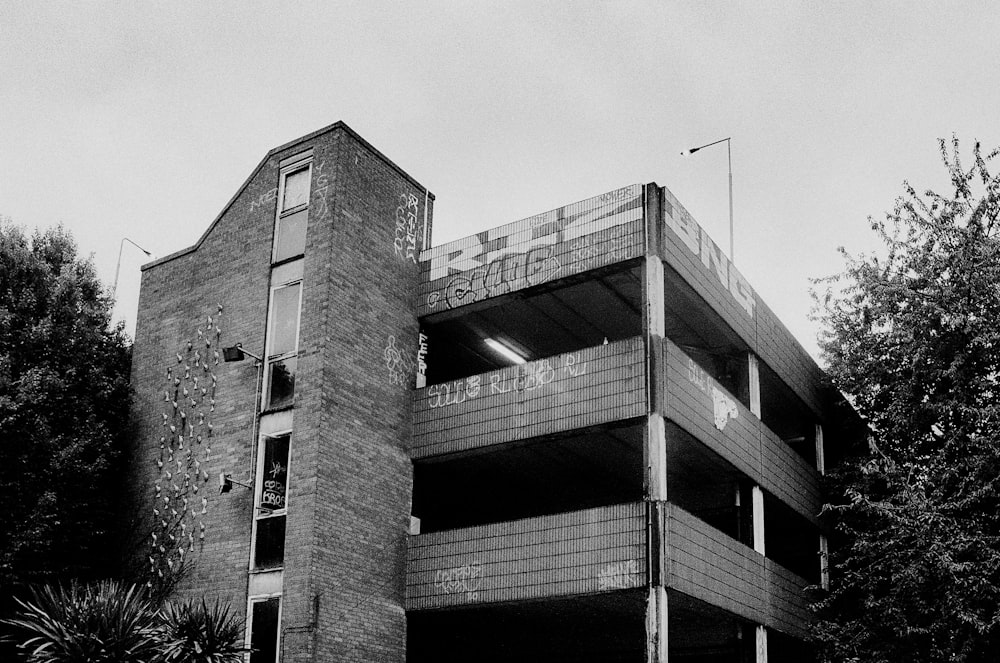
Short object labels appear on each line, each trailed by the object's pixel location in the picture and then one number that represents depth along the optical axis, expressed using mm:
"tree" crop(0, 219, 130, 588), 17000
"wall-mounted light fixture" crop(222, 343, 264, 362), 17672
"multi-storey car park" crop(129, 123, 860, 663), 16500
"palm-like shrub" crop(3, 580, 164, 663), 13859
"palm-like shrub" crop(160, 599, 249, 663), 14531
